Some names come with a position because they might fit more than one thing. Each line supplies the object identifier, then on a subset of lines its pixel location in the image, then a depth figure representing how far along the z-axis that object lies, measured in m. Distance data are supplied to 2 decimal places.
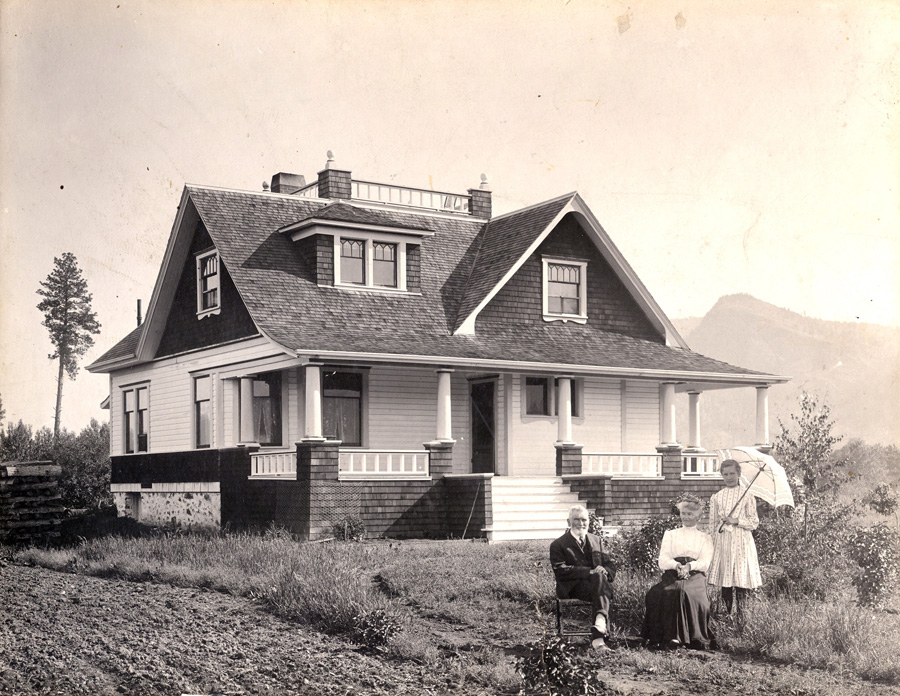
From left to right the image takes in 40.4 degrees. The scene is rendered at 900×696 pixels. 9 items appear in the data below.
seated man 12.26
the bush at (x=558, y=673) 10.28
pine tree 50.47
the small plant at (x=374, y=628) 12.54
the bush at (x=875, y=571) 14.98
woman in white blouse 12.16
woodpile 25.66
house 23.25
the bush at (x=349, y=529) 21.97
